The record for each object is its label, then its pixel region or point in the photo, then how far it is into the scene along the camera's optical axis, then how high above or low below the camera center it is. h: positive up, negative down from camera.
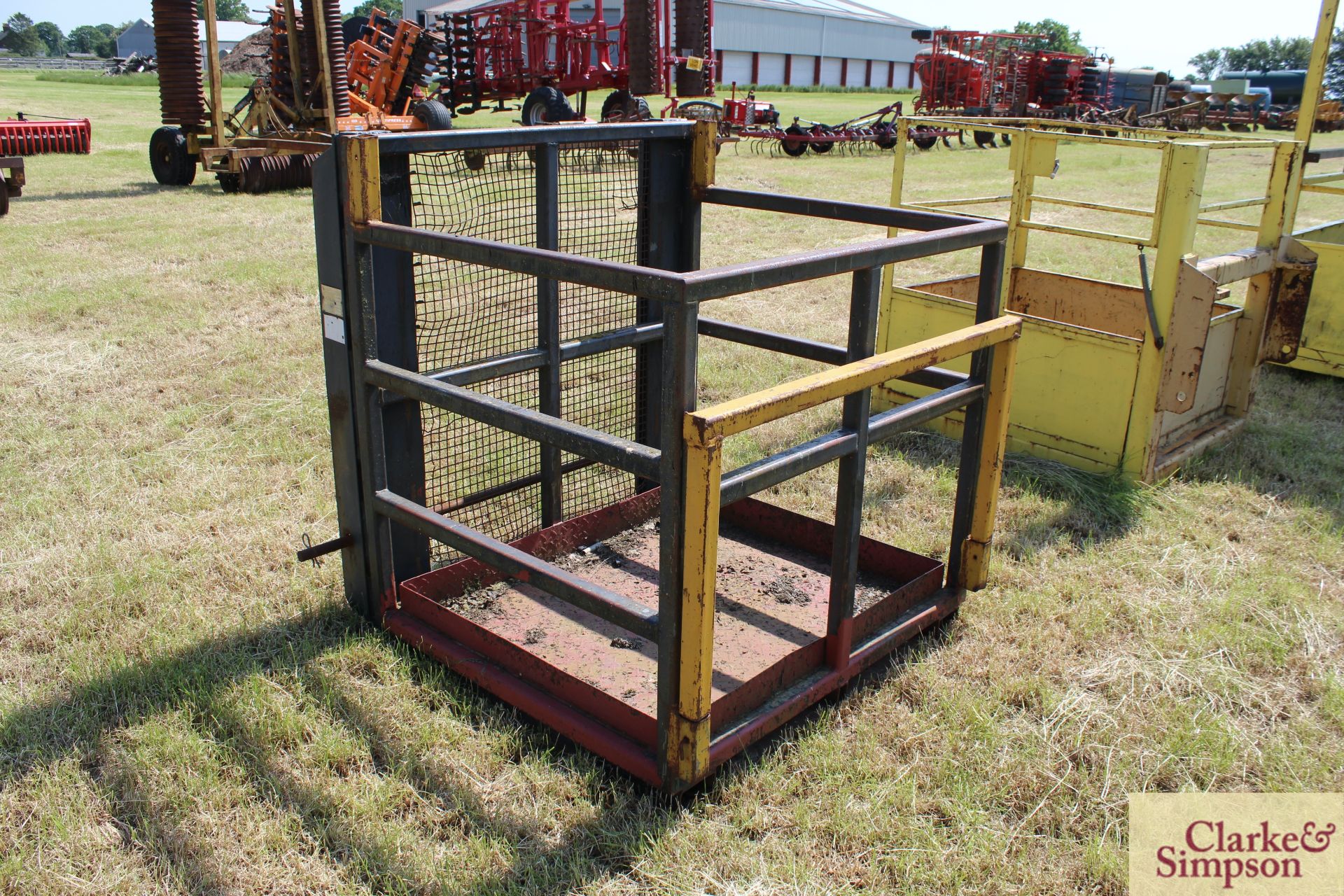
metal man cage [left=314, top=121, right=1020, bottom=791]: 2.28 -0.97
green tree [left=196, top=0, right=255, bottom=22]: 123.68 +8.55
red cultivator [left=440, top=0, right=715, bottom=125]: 16.23 +0.60
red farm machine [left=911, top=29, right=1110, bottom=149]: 21.44 +0.60
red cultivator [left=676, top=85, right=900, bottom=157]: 17.23 -0.43
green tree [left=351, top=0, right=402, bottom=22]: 80.00 +7.41
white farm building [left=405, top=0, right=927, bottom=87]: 49.69 +2.96
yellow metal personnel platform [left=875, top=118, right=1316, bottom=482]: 4.10 -0.88
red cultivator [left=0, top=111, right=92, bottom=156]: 13.38 -0.66
